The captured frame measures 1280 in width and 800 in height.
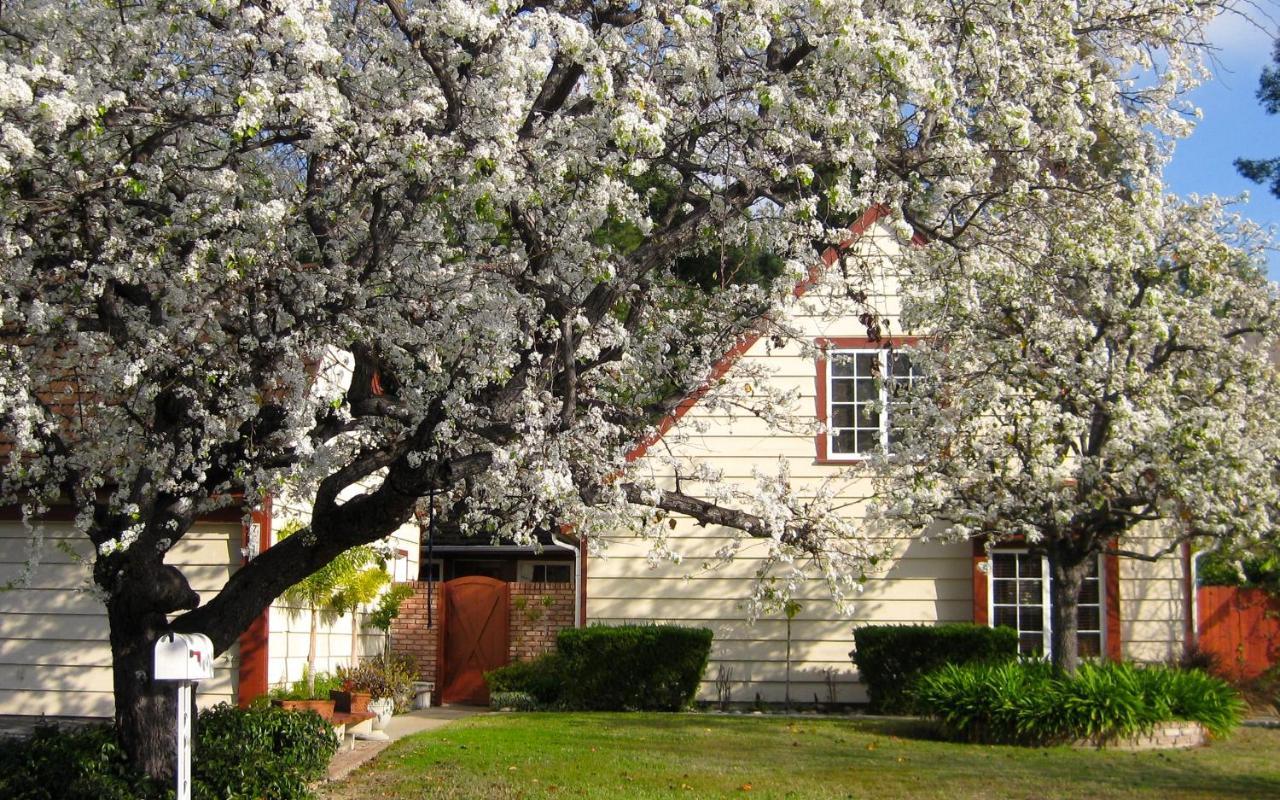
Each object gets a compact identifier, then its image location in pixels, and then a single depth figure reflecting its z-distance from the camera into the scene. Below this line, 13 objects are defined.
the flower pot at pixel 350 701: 13.30
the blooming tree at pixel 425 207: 7.29
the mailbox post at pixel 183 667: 7.28
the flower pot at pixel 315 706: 12.52
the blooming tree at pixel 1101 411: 12.41
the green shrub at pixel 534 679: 17.09
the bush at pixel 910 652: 16.16
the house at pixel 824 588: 17.02
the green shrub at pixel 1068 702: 13.20
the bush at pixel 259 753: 9.18
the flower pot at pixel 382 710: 14.56
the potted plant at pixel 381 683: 14.77
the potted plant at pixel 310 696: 12.64
